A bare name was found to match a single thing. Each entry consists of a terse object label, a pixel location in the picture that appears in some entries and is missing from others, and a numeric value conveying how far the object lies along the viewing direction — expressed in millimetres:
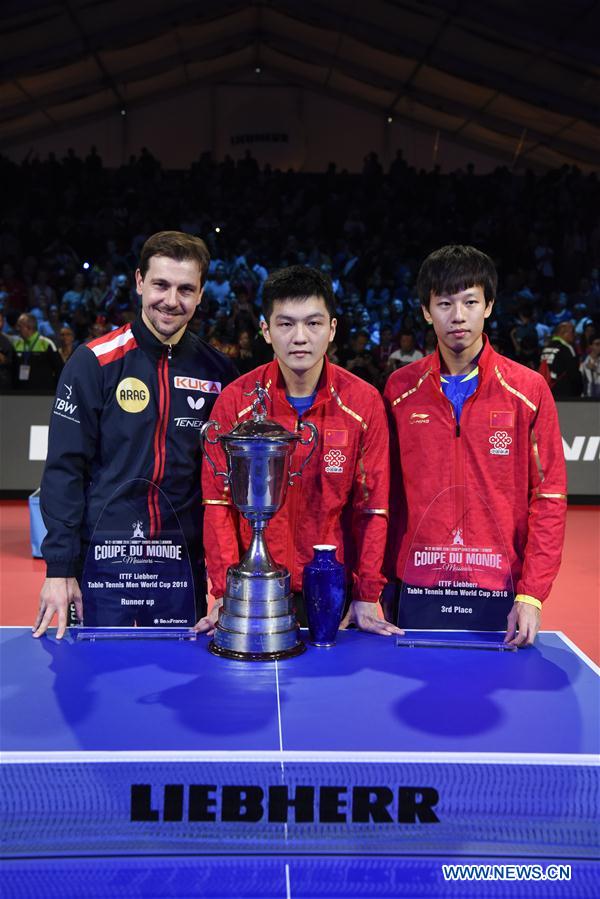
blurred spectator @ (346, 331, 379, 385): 8891
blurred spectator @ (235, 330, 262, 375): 8961
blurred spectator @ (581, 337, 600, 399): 9648
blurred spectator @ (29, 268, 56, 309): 12699
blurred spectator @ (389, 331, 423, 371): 10484
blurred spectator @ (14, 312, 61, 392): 9031
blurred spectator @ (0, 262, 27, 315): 12812
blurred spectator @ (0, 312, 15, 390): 9180
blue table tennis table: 1573
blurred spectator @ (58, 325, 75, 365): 10050
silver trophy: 2102
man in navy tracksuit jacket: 2518
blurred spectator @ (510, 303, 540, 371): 9789
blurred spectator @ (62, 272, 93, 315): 12656
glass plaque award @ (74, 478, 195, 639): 2330
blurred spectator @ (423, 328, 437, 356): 7143
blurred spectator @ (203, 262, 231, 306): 12695
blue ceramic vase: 2207
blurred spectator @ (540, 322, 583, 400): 9086
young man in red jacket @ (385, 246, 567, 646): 2385
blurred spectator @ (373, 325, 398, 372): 10866
